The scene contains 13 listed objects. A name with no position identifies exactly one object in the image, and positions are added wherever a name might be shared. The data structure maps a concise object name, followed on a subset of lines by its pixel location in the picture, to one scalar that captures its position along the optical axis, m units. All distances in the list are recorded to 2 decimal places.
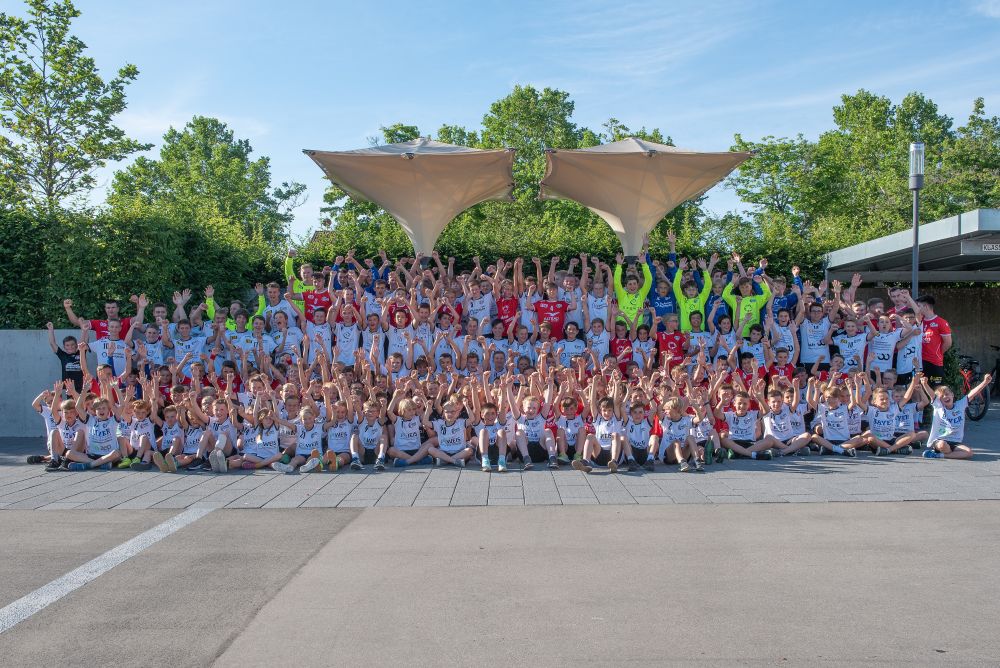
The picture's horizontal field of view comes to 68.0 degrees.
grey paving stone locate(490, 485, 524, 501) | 7.43
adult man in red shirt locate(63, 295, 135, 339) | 11.19
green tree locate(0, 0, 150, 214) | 19.11
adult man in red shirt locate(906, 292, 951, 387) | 11.23
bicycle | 12.36
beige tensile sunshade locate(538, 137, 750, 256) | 13.92
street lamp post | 12.18
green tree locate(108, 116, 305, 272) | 41.62
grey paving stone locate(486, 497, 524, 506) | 7.11
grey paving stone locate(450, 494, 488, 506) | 7.14
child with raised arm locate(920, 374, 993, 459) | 9.24
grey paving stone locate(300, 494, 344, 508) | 7.13
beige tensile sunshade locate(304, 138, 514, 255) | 13.85
